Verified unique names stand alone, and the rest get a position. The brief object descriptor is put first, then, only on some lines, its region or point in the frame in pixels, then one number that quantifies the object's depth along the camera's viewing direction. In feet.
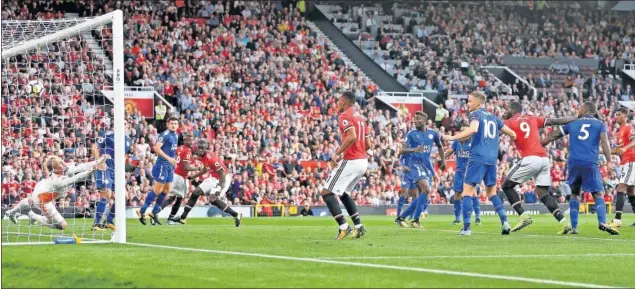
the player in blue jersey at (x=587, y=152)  63.77
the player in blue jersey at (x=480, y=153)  60.95
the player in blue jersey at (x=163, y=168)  78.02
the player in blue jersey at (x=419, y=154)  75.67
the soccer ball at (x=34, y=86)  84.38
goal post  52.85
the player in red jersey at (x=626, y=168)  75.56
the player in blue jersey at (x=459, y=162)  77.36
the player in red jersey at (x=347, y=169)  55.11
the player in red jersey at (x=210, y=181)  78.89
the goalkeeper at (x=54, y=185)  60.80
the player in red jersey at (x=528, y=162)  64.08
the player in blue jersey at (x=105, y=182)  69.56
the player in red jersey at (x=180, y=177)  81.35
